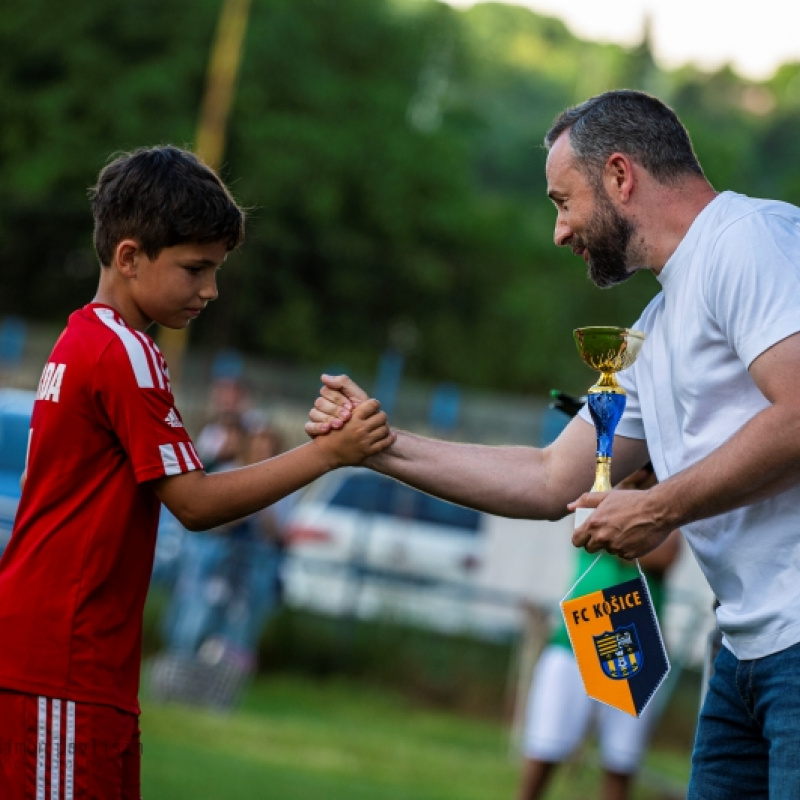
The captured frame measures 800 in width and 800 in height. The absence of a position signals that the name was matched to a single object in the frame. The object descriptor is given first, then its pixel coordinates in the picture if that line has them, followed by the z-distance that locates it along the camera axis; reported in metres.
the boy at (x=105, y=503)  5.92
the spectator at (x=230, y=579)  19.55
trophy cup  6.39
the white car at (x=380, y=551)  23.05
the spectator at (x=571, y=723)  12.70
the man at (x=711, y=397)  5.62
